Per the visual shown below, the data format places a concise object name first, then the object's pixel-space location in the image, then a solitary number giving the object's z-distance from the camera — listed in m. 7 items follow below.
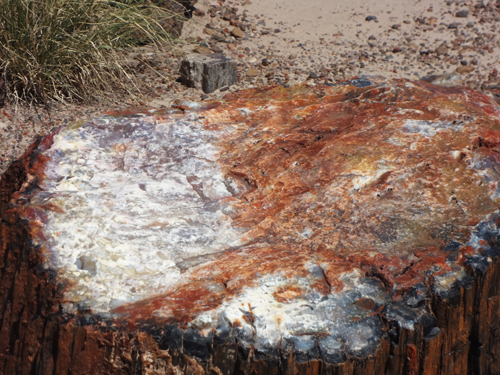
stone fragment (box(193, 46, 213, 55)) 4.61
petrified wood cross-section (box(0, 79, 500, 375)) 1.18
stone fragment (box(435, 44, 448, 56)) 4.80
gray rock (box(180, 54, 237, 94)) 4.03
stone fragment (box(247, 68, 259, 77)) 4.38
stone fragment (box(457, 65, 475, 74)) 4.54
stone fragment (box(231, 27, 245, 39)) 4.98
